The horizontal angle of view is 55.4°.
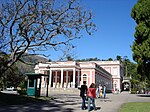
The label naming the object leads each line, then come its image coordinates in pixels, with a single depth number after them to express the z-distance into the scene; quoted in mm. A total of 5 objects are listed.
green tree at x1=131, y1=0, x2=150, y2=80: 17140
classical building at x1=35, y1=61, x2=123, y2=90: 35343
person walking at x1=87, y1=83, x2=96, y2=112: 8258
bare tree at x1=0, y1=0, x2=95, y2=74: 11014
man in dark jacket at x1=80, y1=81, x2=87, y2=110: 8641
